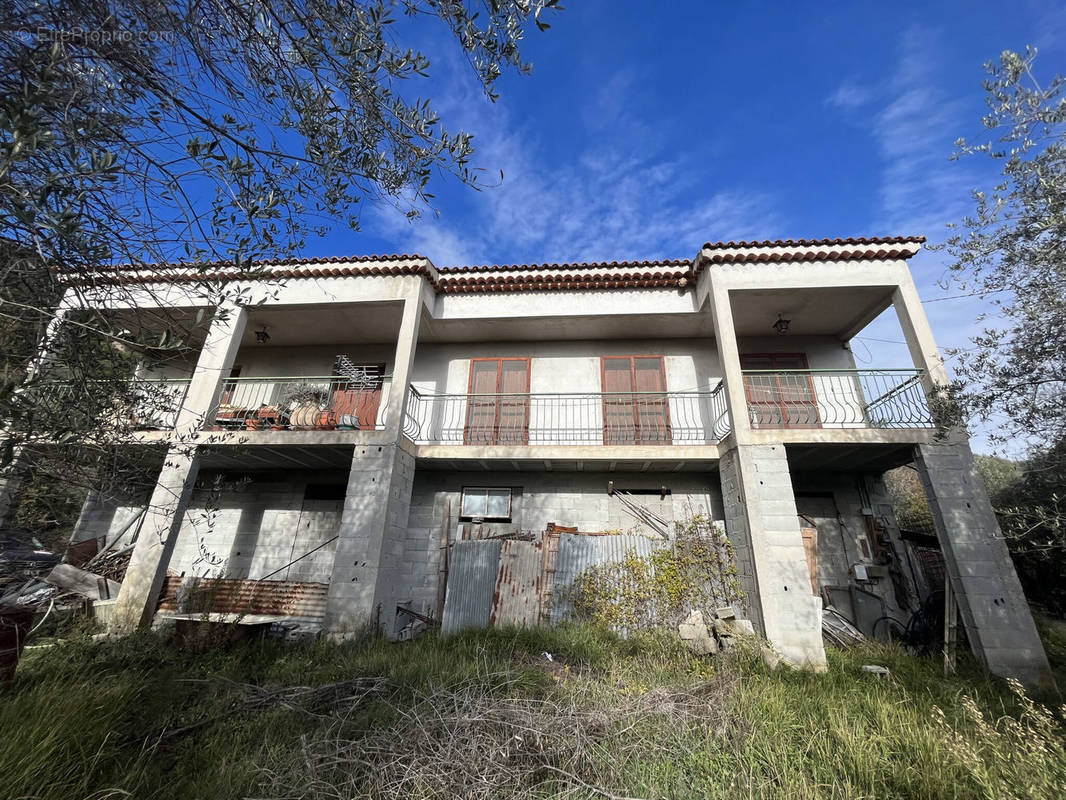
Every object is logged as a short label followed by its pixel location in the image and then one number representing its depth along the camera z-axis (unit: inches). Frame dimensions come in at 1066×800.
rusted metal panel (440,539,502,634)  269.7
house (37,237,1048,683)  250.4
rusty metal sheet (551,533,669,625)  277.9
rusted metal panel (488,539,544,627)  269.3
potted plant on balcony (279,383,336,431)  308.1
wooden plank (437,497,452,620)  306.5
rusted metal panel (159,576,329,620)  302.0
